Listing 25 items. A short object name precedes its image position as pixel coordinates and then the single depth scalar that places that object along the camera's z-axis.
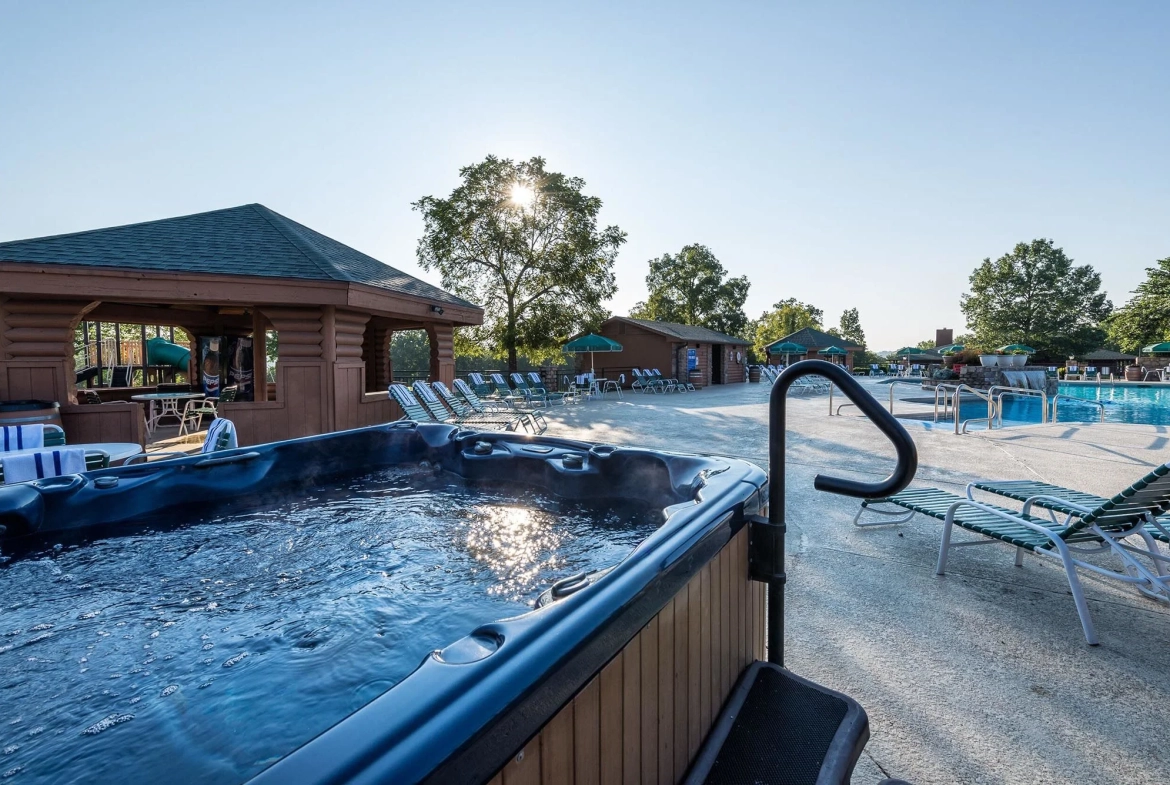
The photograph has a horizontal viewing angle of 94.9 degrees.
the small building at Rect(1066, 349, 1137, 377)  34.91
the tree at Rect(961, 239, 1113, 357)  35.91
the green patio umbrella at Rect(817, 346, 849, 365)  26.81
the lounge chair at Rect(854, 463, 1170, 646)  2.27
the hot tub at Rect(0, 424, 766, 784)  0.85
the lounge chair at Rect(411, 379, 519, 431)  7.92
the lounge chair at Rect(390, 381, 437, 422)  7.61
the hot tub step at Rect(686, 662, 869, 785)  1.34
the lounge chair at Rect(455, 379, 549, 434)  9.24
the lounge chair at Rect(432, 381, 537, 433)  8.67
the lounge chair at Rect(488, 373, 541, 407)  13.42
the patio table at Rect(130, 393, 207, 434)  8.72
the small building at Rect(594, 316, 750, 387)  20.92
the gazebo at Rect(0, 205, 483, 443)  5.85
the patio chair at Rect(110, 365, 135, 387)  11.55
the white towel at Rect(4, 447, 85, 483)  3.11
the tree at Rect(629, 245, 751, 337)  38.03
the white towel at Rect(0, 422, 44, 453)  3.63
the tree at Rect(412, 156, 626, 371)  18.80
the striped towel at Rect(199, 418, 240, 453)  3.74
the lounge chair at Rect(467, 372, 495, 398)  13.91
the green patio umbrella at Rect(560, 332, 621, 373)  15.91
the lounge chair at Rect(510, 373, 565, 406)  12.95
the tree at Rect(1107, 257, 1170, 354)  25.75
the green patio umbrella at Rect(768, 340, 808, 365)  23.70
